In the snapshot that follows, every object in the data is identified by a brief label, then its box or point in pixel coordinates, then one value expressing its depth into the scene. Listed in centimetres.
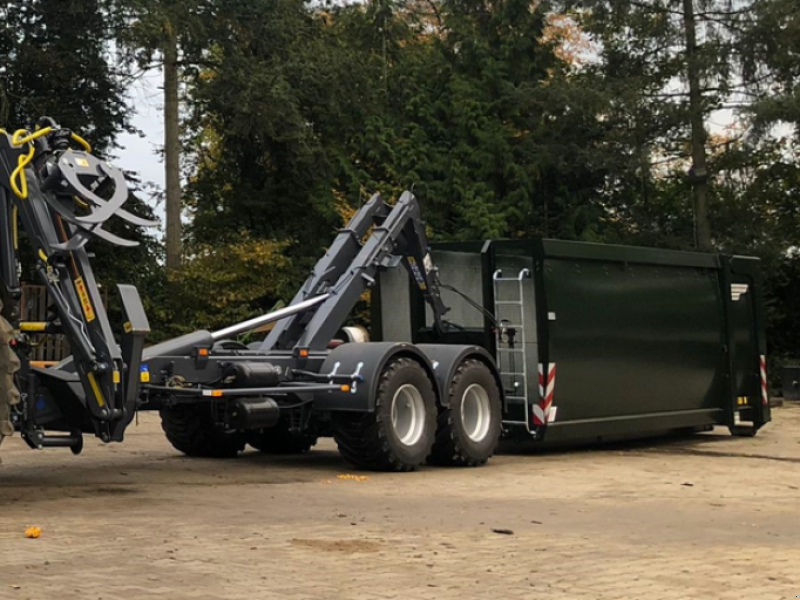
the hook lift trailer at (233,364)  1087
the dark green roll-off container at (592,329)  1526
